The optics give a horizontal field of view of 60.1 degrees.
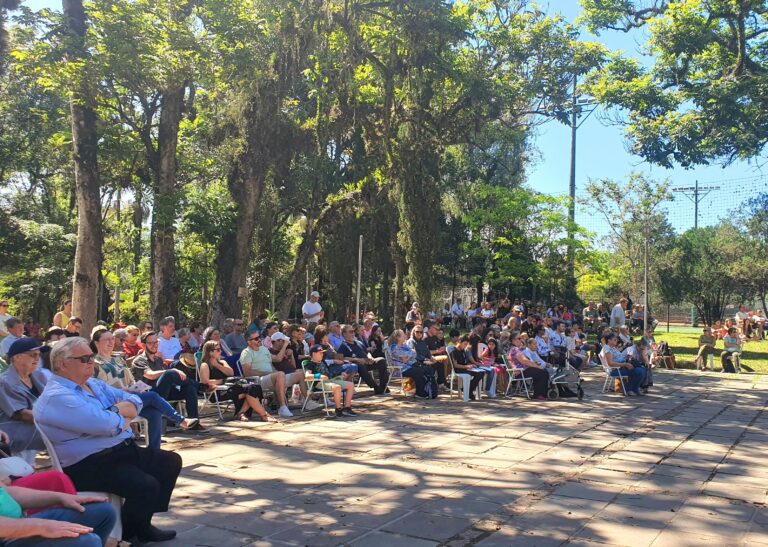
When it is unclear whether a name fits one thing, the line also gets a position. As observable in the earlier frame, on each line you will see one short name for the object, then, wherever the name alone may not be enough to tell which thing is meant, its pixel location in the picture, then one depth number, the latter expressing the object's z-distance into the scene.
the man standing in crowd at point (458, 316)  27.60
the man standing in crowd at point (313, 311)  14.83
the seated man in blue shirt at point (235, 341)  11.00
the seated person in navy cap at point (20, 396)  5.14
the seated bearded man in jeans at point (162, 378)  8.00
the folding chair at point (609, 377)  12.57
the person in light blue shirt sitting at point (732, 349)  17.06
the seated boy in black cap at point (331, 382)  9.41
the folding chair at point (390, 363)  12.80
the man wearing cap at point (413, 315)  15.98
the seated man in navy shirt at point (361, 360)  11.29
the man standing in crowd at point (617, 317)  19.11
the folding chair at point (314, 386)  9.45
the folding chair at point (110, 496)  3.83
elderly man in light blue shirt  3.88
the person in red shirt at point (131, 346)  8.77
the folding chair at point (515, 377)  12.23
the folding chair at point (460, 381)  11.51
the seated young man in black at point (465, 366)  11.70
